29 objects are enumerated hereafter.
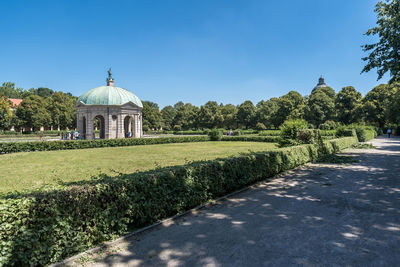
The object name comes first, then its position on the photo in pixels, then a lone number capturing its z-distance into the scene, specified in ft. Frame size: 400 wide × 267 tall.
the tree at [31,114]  198.90
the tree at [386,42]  39.81
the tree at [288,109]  197.36
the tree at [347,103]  187.01
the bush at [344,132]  94.02
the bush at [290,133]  51.08
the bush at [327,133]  130.72
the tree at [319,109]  193.61
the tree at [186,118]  264.11
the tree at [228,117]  245.43
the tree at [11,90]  342.79
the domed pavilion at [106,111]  120.78
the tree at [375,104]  168.45
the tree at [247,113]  230.27
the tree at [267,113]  215.61
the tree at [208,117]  248.11
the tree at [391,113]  111.73
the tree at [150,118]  258.78
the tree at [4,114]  160.35
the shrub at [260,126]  204.40
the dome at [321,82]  325.01
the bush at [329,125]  173.78
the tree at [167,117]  302.41
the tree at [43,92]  403.95
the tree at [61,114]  223.51
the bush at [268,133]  147.22
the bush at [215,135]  128.47
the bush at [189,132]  223.65
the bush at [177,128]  267.22
